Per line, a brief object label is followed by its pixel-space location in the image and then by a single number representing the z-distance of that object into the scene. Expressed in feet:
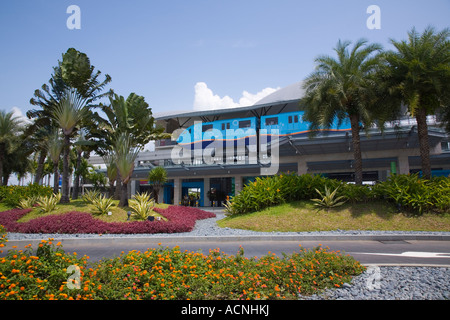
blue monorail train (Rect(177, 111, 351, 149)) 124.36
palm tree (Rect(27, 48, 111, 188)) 61.26
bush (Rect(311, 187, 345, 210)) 47.21
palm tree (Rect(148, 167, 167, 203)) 91.61
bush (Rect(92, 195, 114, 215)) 48.32
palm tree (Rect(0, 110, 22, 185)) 85.07
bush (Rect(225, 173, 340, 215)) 51.26
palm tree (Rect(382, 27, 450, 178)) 48.21
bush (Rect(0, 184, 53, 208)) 58.44
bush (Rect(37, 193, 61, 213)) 50.28
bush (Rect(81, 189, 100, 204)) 55.84
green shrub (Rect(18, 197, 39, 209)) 53.67
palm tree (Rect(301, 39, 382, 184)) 53.88
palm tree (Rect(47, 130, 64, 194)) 70.33
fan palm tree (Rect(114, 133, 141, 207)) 54.80
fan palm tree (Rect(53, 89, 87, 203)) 60.75
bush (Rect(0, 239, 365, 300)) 12.32
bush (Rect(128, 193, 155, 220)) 47.39
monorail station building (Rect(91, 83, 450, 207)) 92.07
